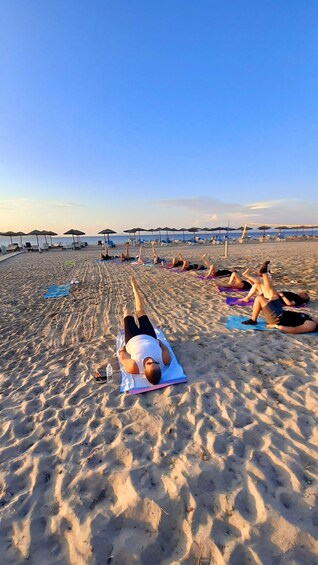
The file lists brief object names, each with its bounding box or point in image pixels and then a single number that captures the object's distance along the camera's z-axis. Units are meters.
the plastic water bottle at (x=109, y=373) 3.60
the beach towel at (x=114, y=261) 18.07
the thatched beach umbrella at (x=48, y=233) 34.45
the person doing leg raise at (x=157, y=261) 16.59
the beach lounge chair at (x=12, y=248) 32.50
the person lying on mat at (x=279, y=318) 4.68
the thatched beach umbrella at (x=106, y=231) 35.61
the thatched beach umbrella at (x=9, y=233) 35.00
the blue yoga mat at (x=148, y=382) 3.31
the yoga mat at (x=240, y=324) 5.00
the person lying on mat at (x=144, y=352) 3.32
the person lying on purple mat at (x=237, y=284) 8.41
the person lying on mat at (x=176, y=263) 14.08
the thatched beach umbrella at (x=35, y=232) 33.98
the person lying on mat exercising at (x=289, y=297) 6.25
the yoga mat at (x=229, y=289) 8.48
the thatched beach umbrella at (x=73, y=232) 33.94
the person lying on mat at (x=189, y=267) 12.84
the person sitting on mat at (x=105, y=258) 20.02
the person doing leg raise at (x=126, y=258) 18.72
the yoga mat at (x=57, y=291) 8.97
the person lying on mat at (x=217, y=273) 10.56
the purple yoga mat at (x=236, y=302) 6.94
